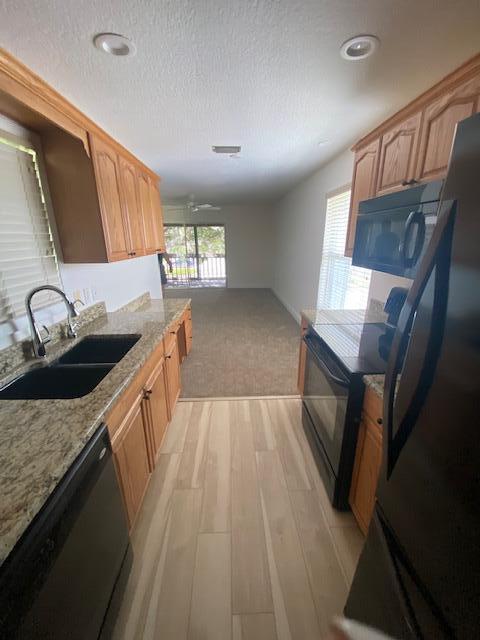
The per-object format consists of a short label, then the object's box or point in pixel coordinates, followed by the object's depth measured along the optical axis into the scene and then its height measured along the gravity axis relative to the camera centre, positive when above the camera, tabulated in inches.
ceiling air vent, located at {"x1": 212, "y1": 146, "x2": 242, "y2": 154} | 100.7 +36.7
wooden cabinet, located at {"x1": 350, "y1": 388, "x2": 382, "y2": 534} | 45.3 -40.3
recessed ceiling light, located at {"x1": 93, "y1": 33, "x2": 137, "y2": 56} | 42.6 +33.7
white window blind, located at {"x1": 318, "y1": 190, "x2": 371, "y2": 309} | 103.7 -12.8
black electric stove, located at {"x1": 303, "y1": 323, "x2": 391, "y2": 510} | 50.3 -31.3
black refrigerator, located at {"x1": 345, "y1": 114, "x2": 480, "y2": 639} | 19.5 -17.2
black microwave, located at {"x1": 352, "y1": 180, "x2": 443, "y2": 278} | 42.8 +2.5
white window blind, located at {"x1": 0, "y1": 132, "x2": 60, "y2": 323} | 56.6 +3.1
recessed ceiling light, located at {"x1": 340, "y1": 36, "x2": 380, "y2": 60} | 44.3 +34.2
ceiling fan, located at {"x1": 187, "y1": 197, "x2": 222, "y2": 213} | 238.7 +38.6
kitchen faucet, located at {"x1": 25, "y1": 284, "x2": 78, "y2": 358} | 53.5 -17.5
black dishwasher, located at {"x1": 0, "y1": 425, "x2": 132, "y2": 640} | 23.0 -34.6
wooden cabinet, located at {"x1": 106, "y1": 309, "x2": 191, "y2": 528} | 47.5 -39.5
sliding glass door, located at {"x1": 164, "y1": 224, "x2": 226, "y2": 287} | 308.0 -13.6
